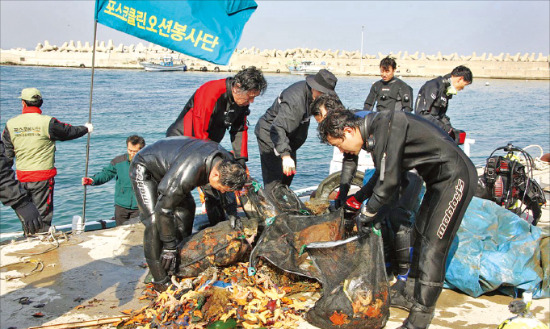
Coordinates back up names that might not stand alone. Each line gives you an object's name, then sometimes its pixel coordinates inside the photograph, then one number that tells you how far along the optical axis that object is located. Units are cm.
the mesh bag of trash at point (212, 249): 380
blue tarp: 369
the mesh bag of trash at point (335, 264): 315
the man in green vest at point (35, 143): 552
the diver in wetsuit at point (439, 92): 603
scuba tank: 525
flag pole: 521
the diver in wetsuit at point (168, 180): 326
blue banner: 517
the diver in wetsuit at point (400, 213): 367
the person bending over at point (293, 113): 441
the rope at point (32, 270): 401
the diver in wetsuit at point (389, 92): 654
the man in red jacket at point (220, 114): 432
